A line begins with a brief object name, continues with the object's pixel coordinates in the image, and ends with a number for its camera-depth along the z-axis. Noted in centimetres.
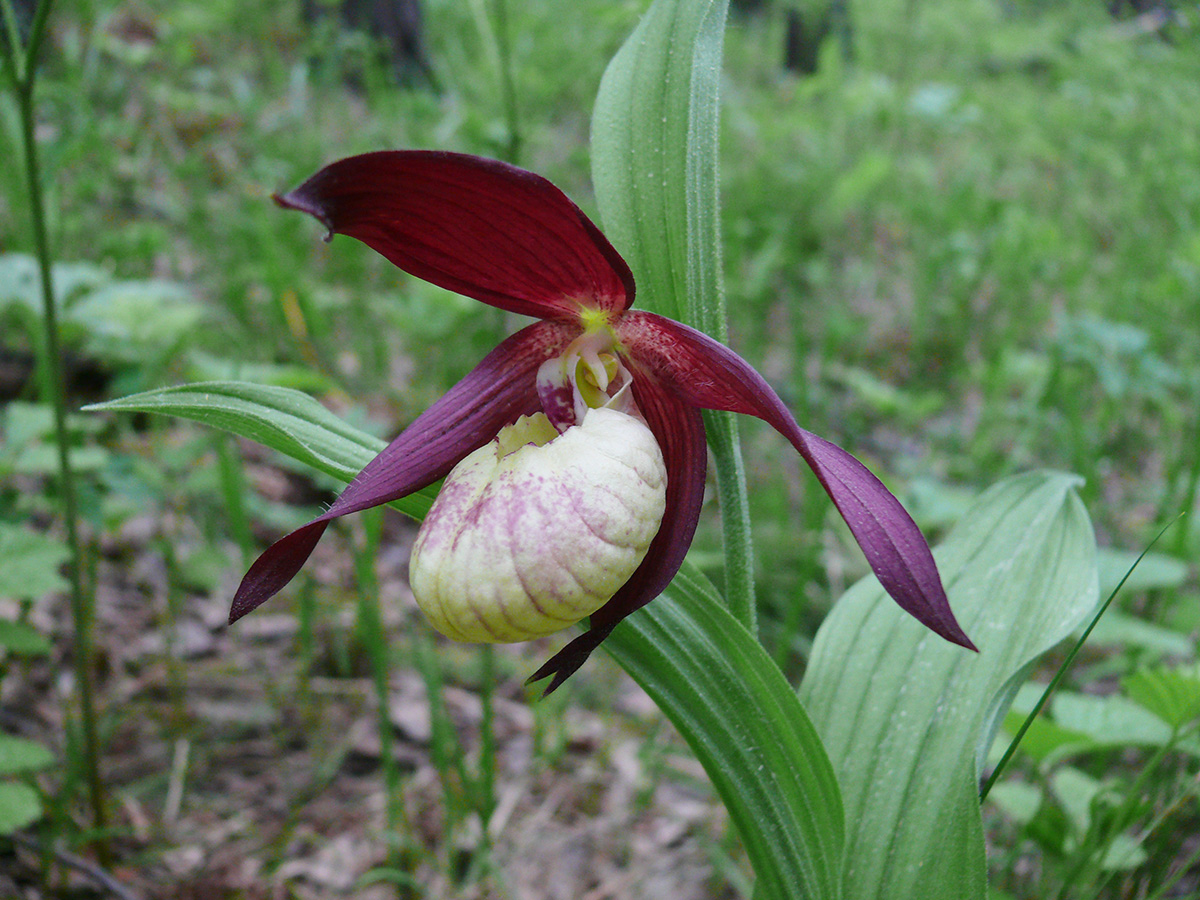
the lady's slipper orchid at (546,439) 14
